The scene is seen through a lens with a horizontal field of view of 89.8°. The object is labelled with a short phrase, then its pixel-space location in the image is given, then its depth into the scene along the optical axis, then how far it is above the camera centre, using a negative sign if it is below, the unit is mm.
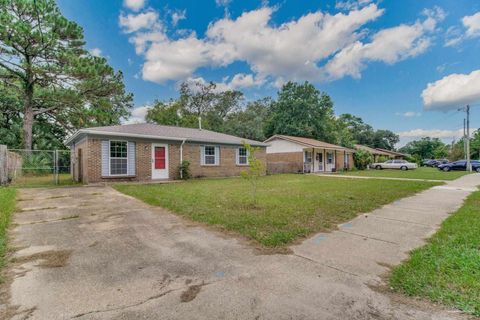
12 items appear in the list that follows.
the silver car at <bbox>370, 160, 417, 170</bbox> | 30069 -511
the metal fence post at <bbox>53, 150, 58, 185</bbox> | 11627 +59
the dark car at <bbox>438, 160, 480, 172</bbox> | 27719 -642
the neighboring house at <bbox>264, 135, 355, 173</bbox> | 22972 +749
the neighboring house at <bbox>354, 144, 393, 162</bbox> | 39262 +1096
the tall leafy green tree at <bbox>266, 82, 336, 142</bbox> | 32312 +6966
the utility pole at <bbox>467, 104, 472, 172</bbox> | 26484 +3085
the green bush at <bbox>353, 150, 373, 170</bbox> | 30828 +339
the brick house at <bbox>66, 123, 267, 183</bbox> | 11305 +645
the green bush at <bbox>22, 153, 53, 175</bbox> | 13297 +203
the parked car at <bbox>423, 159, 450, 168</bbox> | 42531 -467
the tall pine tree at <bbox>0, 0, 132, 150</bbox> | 14406 +6702
